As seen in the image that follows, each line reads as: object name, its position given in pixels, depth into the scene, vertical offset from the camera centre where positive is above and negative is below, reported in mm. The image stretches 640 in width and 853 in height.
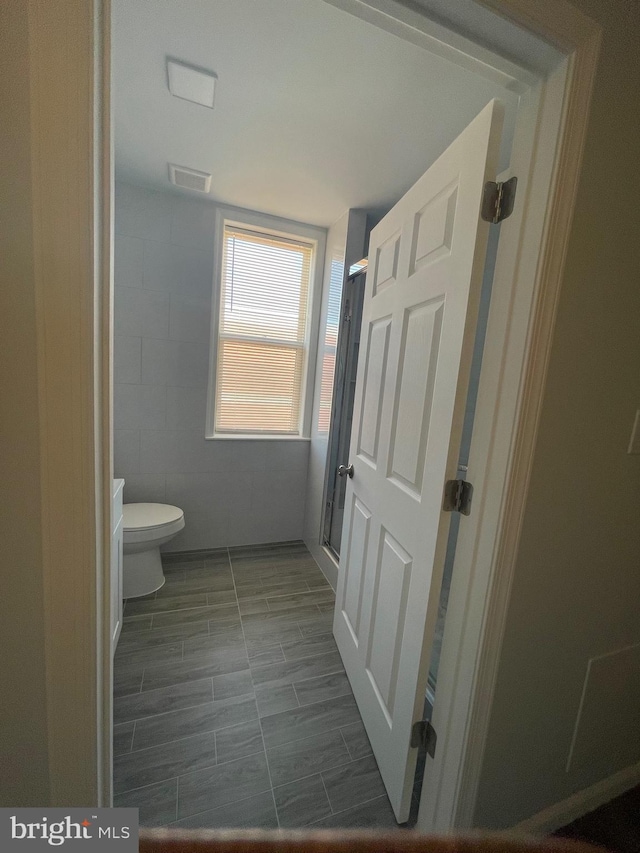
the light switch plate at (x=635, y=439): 827 -76
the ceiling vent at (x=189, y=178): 1725 +1071
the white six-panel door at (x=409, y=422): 827 -100
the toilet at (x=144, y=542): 1783 -972
